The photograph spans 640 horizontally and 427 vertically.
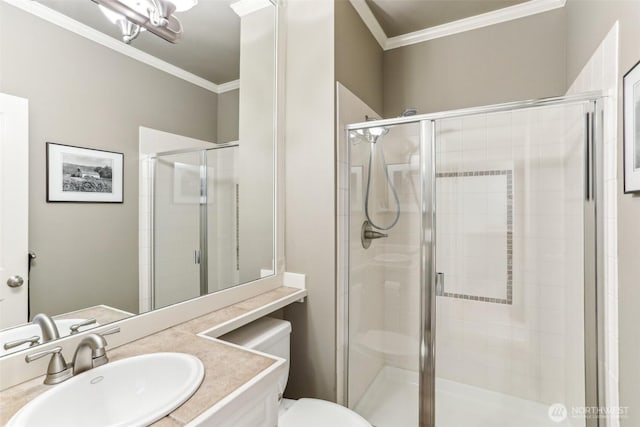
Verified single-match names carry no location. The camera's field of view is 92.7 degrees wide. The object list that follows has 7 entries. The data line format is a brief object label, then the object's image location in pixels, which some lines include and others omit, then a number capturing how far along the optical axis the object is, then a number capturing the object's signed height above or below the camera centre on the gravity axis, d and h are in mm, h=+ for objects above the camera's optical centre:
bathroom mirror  901 +265
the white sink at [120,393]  692 -471
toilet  1315 -887
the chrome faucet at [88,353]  836 -386
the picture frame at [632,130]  987 +282
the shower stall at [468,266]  1560 -303
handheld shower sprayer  1811 +143
